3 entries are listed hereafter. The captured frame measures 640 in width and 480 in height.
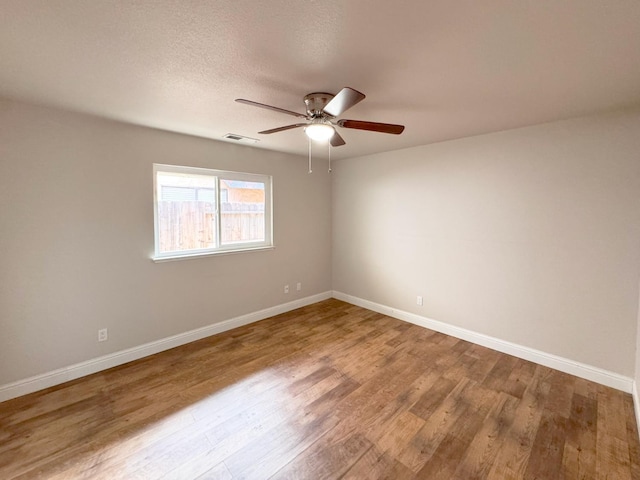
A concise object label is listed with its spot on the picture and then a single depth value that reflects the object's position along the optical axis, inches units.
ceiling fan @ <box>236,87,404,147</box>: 74.6
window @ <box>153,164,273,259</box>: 122.3
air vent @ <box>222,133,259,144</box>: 123.6
